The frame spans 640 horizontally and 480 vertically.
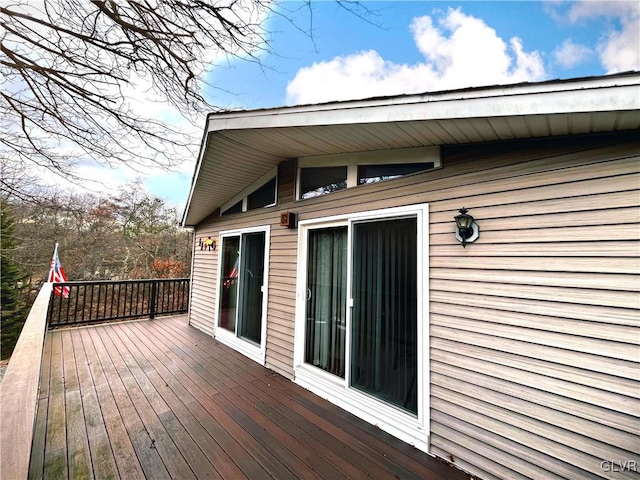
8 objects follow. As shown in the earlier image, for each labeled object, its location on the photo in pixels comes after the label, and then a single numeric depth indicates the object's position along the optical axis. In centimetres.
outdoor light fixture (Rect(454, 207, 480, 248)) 210
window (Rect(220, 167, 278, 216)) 423
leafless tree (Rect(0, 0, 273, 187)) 288
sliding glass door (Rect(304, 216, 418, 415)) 248
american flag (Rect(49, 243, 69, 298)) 646
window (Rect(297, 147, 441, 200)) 249
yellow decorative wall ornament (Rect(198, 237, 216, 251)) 576
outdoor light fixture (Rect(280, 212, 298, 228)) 363
